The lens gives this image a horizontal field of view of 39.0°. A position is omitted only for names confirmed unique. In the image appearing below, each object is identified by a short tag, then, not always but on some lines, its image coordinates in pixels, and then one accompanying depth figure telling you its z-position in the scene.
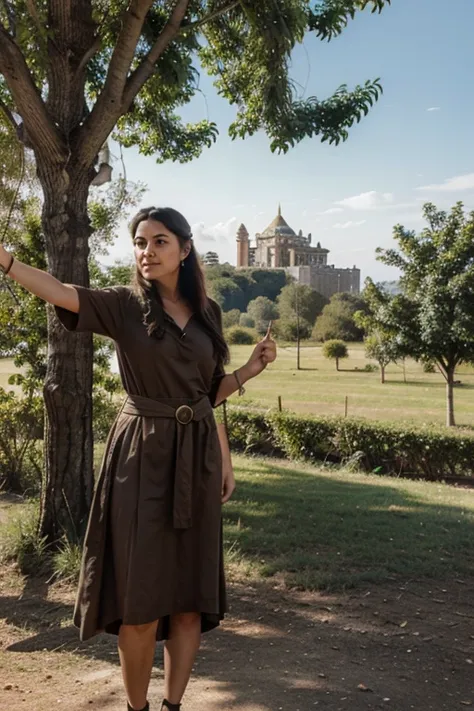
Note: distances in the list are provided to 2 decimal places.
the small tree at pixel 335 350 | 43.00
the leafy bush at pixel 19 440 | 8.12
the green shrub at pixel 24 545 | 4.90
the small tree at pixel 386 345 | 22.00
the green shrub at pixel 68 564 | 4.64
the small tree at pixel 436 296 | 20.14
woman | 2.28
